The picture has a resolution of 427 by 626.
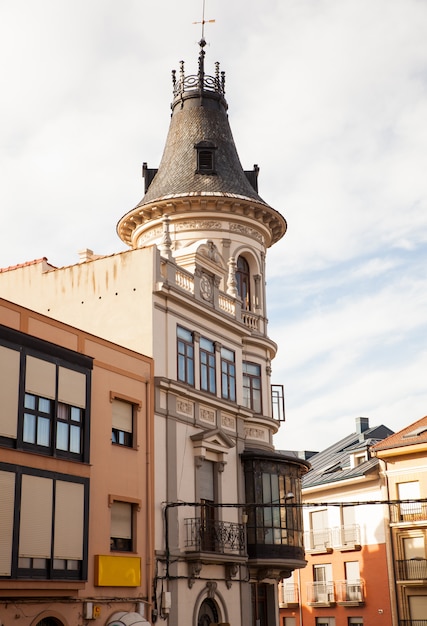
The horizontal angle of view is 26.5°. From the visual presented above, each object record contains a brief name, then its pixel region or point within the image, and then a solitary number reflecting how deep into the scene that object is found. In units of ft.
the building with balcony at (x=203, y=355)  103.96
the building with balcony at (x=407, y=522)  157.99
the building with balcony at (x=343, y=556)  165.27
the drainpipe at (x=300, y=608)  177.17
